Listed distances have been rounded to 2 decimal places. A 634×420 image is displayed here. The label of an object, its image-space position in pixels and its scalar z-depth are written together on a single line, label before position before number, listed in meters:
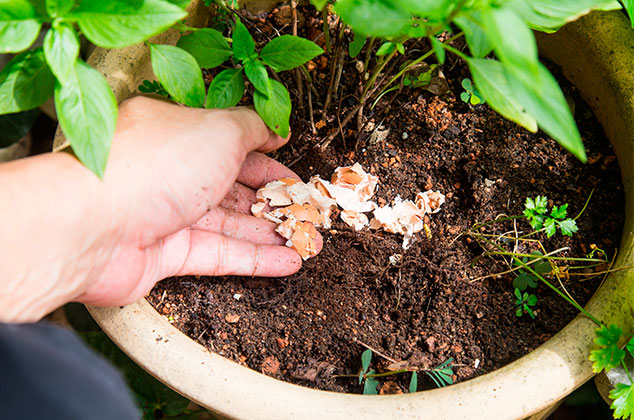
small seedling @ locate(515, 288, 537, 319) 0.48
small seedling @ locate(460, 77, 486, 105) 0.52
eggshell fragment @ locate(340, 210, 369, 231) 0.52
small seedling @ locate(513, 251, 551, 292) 0.48
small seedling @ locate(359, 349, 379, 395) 0.47
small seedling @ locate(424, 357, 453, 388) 0.46
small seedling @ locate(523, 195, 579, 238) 0.48
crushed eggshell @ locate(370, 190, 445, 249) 0.51
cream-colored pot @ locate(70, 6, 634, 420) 0.44
